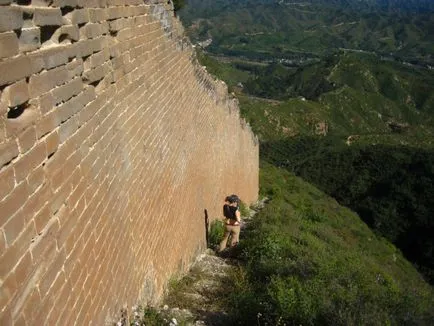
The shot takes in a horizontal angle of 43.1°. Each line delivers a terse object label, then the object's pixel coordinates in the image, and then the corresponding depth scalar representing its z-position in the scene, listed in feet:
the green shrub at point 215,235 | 31.92
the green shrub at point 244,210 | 45.92
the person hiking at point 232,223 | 31.09
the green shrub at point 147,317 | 16.21
